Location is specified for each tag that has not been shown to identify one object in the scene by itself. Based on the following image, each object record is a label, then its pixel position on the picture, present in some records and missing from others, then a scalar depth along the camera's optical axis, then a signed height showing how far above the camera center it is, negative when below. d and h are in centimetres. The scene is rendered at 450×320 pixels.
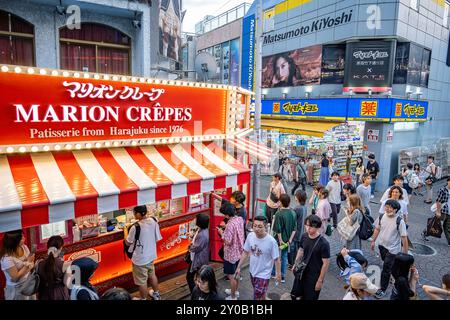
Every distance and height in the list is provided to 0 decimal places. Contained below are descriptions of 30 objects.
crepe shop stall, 483 -81
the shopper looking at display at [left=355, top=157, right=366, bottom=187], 1415 -226
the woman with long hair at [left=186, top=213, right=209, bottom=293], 578 -239
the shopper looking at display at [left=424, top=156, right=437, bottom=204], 1368 -245
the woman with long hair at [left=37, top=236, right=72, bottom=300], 435 -230
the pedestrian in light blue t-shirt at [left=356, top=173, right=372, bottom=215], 894 -200
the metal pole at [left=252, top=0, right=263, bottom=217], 945 +74
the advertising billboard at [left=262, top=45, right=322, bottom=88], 1897 +346
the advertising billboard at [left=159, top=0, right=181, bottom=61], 939 +287
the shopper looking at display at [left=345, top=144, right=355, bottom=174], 1568 -192
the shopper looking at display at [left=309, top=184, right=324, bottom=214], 856 -226
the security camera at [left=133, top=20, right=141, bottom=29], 798 +238
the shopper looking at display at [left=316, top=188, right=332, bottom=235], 773 -216
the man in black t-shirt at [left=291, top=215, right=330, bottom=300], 486 -222
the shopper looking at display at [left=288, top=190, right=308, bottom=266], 709 -222
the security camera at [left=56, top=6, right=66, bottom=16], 688 +233
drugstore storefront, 1572 -25
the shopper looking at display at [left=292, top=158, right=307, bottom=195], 1401 -247
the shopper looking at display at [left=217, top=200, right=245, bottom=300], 601 -239
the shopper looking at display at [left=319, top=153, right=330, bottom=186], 1406 -233
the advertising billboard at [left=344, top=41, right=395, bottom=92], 1598 +291
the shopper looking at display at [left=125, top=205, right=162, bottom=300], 578 -247
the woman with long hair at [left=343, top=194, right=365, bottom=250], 678 -204
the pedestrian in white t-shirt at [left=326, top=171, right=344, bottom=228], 959 -221
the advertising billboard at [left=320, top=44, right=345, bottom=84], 1762 +325
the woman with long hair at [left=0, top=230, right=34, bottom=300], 442 -216
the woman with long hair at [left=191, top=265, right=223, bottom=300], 384 -208
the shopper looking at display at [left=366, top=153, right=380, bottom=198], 1369 -203
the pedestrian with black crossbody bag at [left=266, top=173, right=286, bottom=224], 858 -213
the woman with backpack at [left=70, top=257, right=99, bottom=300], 371 -211
